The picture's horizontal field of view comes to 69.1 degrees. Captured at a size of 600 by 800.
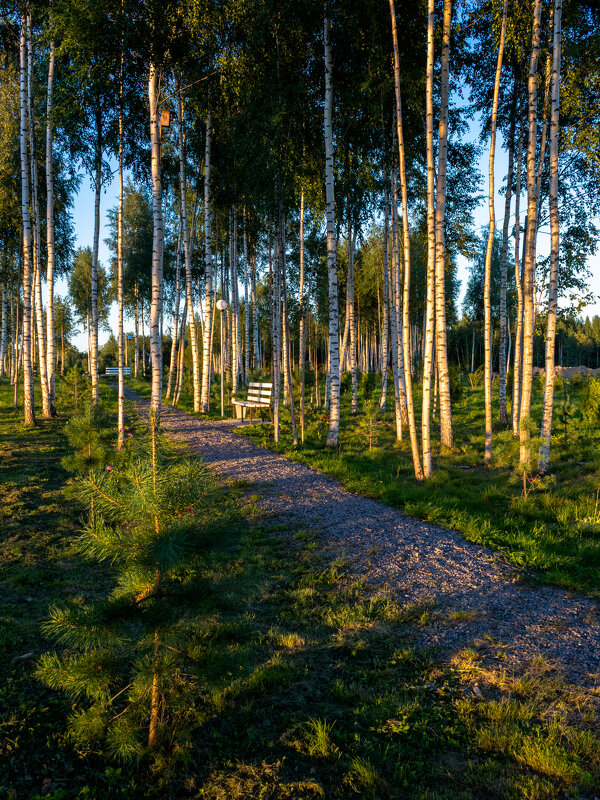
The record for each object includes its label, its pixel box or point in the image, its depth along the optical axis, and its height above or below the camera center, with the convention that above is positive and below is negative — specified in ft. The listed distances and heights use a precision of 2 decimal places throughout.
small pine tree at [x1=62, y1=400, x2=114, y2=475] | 23.72 -3.14
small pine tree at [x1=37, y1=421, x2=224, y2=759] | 7.06 -3.80
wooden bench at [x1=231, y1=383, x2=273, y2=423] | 47.50 -1.50
